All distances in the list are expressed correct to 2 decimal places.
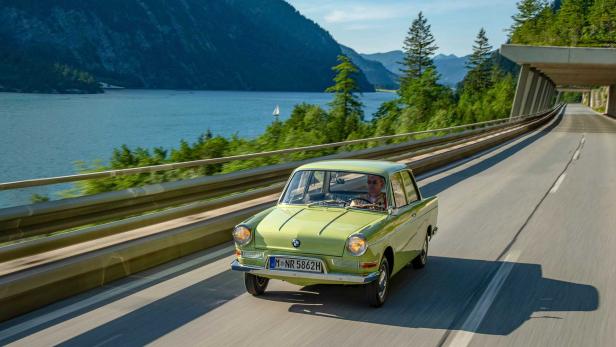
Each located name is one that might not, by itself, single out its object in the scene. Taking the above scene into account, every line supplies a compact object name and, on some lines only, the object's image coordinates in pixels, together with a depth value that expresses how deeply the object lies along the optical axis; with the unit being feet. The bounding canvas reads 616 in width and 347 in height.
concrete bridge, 195.52
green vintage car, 20.39
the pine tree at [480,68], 526.98
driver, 23.73
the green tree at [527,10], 566.77
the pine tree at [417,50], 438.81
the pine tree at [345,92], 272.10
